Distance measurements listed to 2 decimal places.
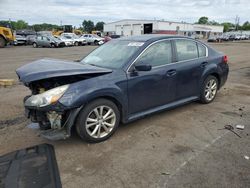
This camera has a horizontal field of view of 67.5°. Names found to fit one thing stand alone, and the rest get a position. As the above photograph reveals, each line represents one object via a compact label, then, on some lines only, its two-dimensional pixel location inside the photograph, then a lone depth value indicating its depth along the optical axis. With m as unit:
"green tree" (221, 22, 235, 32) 105.04
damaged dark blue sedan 2.64
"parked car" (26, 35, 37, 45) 26.74
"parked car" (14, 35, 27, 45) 25.88
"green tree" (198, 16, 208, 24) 111.48
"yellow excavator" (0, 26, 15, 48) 20.07
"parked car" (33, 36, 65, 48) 22.85
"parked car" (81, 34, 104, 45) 28.56
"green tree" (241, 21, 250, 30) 101.42
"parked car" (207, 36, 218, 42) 38.50
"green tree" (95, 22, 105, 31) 90.17
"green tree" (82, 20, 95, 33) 92.00
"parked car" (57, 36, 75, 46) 24.15
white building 59.34
